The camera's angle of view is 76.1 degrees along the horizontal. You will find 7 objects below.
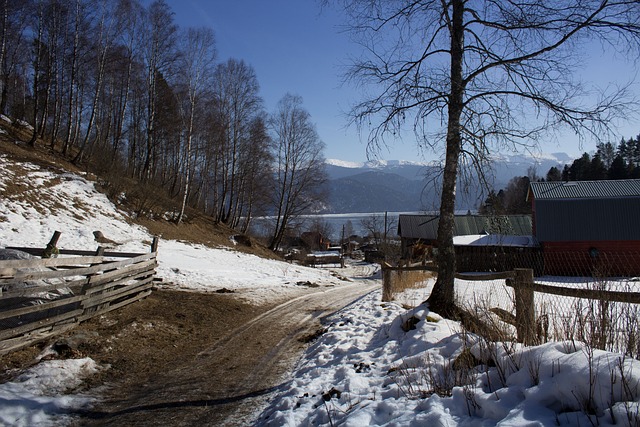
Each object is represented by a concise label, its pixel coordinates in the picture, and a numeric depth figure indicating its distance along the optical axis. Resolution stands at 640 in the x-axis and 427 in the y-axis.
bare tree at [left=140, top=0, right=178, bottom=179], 25.86
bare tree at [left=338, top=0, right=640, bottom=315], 6.23
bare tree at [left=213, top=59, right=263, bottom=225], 31.17
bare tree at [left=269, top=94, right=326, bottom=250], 34.19
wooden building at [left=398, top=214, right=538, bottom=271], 29.93
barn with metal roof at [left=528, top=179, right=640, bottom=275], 28.94
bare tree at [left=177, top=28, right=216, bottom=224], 25.27
